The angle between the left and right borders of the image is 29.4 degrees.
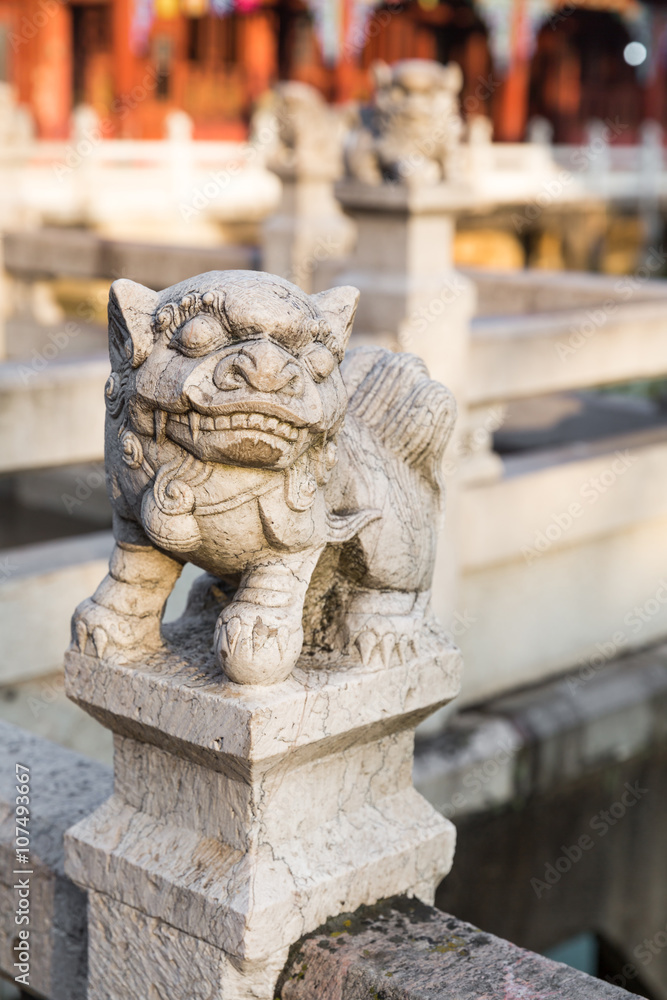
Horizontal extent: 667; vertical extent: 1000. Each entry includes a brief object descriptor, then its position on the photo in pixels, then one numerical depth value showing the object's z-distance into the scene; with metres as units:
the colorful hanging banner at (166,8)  18.03
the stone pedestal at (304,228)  6.52
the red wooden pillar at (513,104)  19.73
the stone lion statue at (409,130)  4.17
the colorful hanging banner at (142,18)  15.68
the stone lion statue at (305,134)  6.89
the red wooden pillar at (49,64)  17.47
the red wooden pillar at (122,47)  17.59
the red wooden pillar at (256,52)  18.73
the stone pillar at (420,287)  4.02
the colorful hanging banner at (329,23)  15.48
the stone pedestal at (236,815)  1.74
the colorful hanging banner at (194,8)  16.73
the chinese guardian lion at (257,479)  1.63
